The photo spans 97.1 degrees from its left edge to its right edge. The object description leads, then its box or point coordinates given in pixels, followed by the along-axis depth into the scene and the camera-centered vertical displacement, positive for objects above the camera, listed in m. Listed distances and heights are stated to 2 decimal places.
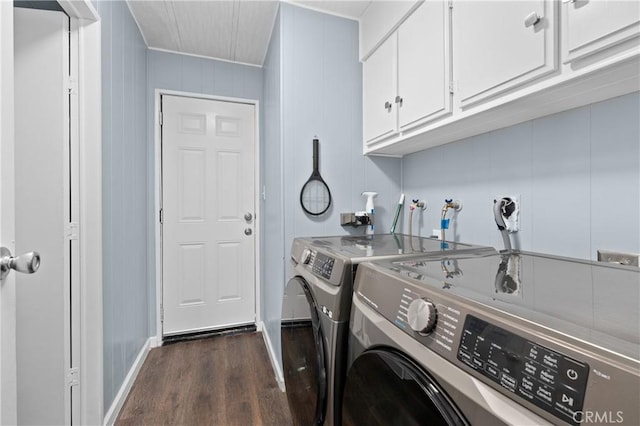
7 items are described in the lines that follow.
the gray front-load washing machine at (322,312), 0.90 -0.37
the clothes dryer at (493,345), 0.34 -0.21
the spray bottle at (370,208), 1.77 +0.02
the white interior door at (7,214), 0.73 -0.01
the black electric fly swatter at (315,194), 1.72 +0.10
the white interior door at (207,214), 2.42 -0.03
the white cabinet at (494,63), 0.70 +0.47
